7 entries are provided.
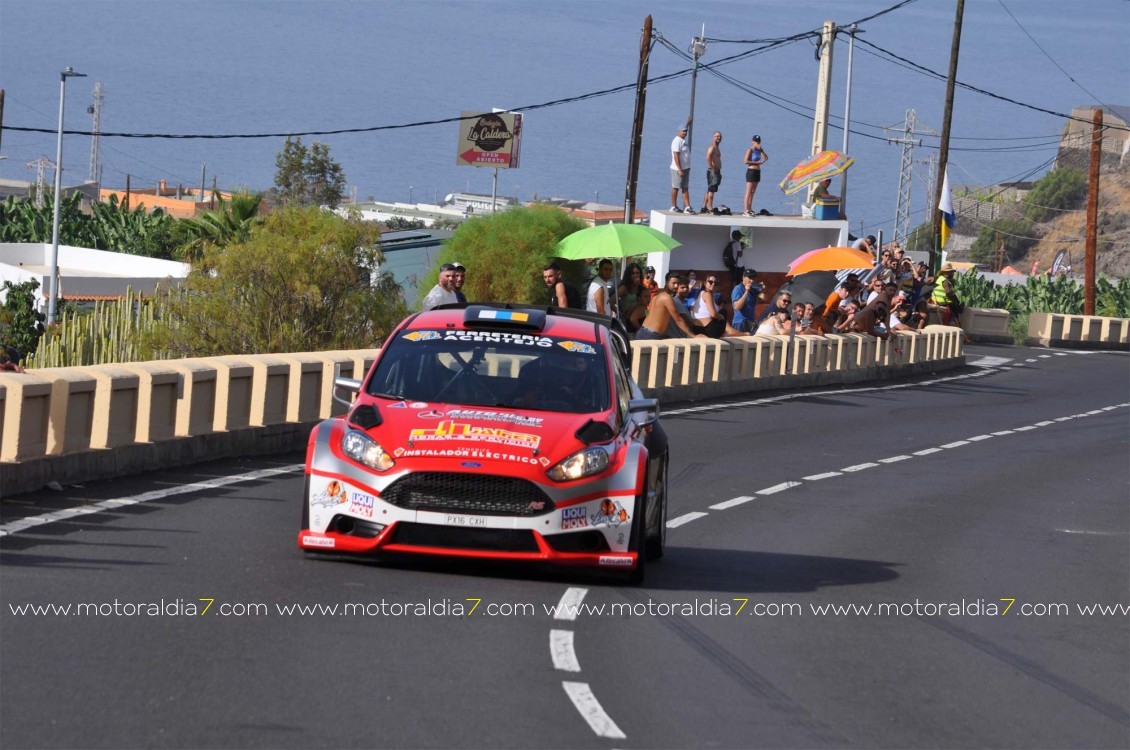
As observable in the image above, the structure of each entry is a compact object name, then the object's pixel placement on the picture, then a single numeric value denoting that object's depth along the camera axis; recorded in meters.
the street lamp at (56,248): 61.47
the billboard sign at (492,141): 93.38
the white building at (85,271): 70.19
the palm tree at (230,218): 66.31
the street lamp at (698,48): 57.06
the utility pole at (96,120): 150.12
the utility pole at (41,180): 114.91
